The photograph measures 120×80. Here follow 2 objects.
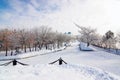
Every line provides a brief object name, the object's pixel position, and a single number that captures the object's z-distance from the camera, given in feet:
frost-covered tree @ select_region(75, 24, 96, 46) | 115.49
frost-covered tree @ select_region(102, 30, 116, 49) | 110.84
